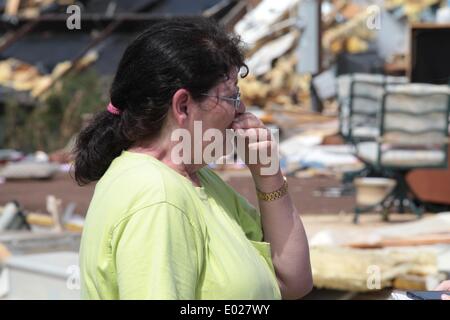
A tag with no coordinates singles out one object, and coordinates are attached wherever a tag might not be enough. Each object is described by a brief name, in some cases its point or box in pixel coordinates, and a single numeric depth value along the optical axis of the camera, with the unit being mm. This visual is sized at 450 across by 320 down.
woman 3178
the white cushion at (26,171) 15301
